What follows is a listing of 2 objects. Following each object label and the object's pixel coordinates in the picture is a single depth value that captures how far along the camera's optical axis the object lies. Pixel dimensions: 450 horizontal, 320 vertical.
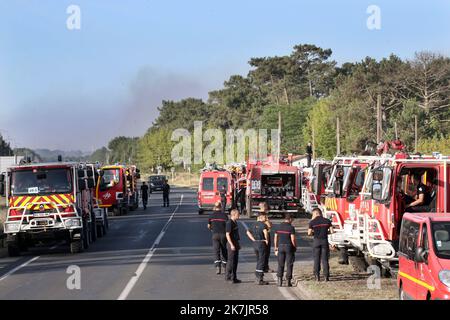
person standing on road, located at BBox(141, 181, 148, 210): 58.91
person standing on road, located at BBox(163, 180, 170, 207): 57.81
